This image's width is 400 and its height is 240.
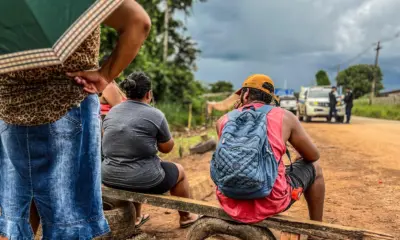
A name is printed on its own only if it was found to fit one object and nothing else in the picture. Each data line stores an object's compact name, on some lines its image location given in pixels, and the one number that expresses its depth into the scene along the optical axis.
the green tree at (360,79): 71.12
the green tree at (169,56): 17.94
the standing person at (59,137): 1.67
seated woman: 3.71
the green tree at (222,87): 48.72
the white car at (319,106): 20.11
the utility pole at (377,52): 38.82
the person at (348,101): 20.09
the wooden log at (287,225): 2.74
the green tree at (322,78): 70.91
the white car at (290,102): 28.16
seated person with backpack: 2.89
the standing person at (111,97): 4.67
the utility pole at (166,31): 24.28
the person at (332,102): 19.39
